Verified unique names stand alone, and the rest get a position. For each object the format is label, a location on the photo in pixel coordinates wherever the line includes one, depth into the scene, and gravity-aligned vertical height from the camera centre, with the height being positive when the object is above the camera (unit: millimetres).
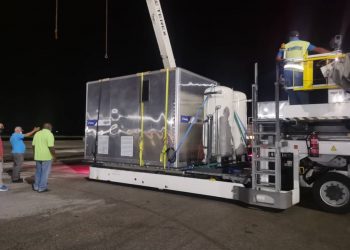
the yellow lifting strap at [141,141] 8505 +67
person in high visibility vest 6759 +1715
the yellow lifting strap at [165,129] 7997 +368
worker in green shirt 8570 -345
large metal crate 7953 +736
